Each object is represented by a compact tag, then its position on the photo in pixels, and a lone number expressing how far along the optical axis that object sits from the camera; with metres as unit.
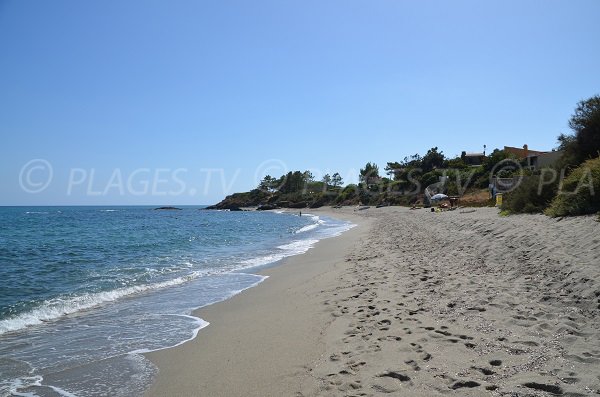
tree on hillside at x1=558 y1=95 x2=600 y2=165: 17.95
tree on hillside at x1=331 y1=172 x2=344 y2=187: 125.25
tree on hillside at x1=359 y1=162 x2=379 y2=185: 103.25
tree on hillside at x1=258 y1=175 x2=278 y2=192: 142.75
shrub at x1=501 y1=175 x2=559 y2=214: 16.73
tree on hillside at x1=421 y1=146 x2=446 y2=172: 67.75
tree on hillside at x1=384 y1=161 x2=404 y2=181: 81.93
